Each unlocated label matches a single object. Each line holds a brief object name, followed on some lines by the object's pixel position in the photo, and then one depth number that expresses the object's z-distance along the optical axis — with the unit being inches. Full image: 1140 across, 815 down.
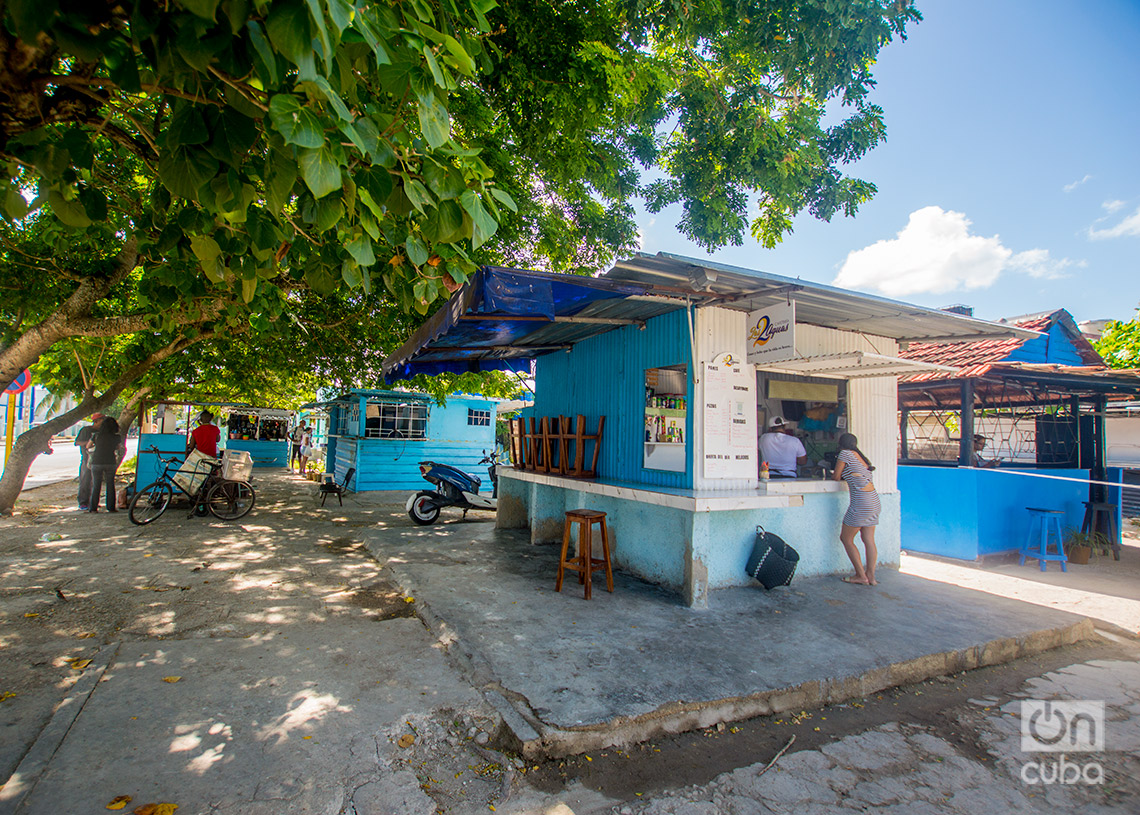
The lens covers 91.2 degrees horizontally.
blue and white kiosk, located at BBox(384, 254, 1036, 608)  205.6
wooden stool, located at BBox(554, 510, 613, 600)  226.2
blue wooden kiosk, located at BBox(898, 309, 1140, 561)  324.5
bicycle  373.7
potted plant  332.5
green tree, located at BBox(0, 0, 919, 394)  72.7
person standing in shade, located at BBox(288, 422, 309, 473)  936.9
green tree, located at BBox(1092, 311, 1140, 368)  518.0
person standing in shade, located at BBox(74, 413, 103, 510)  403.2
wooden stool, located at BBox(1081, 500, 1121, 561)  354.6
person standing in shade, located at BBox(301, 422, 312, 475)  848.7
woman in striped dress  253.9
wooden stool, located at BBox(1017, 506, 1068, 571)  317.4
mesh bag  235.3
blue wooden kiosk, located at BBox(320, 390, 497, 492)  584.7
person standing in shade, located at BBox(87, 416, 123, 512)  386.0
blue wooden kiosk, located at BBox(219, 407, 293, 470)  884.0
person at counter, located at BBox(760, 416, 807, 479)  269.9
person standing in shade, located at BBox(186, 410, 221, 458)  395.5
